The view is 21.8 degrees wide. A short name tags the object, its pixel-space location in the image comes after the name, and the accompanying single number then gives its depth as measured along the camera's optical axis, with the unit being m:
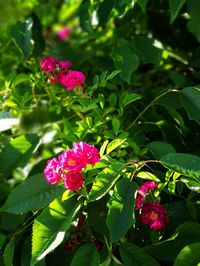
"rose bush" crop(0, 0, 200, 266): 1.17
